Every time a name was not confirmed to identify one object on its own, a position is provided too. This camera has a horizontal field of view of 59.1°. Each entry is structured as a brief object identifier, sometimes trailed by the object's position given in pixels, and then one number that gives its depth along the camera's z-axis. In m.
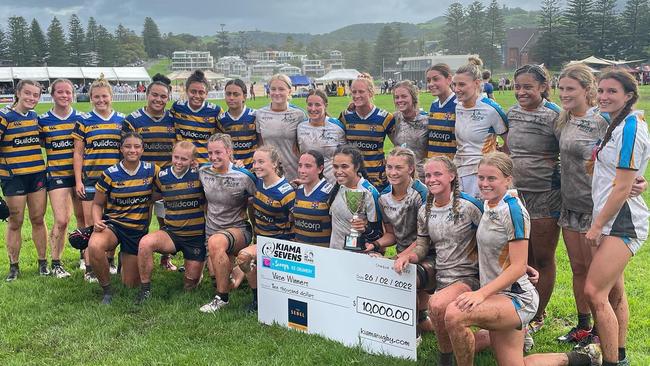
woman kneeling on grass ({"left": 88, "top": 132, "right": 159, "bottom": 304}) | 6.05
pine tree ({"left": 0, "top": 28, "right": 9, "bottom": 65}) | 114.31
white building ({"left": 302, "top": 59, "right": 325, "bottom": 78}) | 190.25
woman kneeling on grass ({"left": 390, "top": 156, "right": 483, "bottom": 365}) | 4.24
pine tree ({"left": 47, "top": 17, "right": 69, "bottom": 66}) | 116.19
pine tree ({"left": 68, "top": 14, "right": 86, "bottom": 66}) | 121.19
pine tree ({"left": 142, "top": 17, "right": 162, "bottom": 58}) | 195.00
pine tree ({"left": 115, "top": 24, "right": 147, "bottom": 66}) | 151.76
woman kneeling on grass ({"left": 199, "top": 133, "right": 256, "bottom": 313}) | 5.65
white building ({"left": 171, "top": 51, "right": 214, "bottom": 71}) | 172.38
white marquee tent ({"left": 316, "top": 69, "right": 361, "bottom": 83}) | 76.31
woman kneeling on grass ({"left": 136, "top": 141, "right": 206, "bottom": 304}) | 5.99
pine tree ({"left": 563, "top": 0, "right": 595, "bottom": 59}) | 76.31
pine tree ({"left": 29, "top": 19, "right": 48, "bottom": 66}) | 115.69
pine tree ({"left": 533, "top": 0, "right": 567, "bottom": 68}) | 76.88
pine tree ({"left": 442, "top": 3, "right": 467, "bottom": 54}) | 139.50
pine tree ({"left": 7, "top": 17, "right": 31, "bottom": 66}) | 114.75
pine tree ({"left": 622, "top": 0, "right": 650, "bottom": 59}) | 76.75
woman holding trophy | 5.03
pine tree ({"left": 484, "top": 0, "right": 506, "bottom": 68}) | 128.12
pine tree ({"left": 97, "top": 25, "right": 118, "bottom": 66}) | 127.50
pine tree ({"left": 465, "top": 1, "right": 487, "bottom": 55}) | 133.12
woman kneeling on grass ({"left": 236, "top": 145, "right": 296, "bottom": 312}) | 5.57
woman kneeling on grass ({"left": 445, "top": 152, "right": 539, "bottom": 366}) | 3.76
